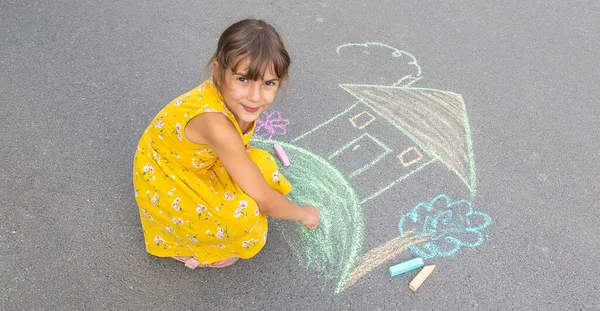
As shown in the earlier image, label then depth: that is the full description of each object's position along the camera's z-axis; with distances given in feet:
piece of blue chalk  7.73
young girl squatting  6.13
